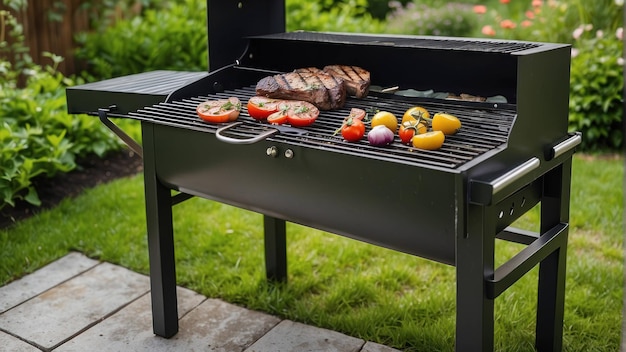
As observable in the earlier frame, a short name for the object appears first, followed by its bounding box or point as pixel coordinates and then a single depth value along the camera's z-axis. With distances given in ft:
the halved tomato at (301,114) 8.04
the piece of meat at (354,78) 8.98
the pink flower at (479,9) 22.95
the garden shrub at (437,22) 26.13
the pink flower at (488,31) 20.51
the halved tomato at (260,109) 8.36
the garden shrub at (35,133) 13.41
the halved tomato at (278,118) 8.14
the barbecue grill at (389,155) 6.88
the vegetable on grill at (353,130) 7.47
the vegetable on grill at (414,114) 7.70
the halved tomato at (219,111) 8.22
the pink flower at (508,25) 20.58
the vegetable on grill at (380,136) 7.24
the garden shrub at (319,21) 23.07
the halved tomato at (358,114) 8.10
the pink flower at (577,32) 19.01
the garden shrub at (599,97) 18.08
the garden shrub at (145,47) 20.74
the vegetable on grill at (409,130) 7.32
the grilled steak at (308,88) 8.60
